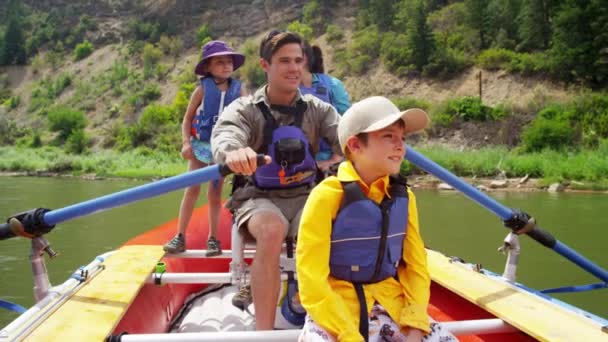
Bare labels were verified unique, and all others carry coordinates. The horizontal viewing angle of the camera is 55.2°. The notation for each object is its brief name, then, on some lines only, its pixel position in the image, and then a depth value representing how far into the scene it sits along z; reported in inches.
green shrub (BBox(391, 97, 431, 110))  809.5
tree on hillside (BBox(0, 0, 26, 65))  1686.8
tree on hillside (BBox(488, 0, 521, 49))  903.7
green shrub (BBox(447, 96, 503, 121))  721.6
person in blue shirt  121.7
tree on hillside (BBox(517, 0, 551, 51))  858.1
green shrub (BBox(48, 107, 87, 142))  1160.4
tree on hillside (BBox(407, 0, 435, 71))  921.5
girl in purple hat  117.2
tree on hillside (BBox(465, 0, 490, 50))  933.8
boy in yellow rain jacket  57.2
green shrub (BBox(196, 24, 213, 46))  1427.2
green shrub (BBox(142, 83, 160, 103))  1261.1
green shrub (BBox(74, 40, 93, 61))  1590.8
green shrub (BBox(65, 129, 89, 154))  1034.7
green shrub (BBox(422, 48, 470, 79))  903.7
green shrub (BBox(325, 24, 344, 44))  1208.2
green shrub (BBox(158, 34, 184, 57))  1433.3
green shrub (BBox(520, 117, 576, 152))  581.3
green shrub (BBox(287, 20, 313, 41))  1241.4
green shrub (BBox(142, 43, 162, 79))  1412.4
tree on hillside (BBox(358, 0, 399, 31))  1153.4
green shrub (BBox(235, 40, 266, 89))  1143.6
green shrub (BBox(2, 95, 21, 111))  1452.1
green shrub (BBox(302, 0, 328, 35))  1290.6
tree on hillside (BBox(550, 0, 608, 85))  748.6
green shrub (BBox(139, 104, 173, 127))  1056.0
